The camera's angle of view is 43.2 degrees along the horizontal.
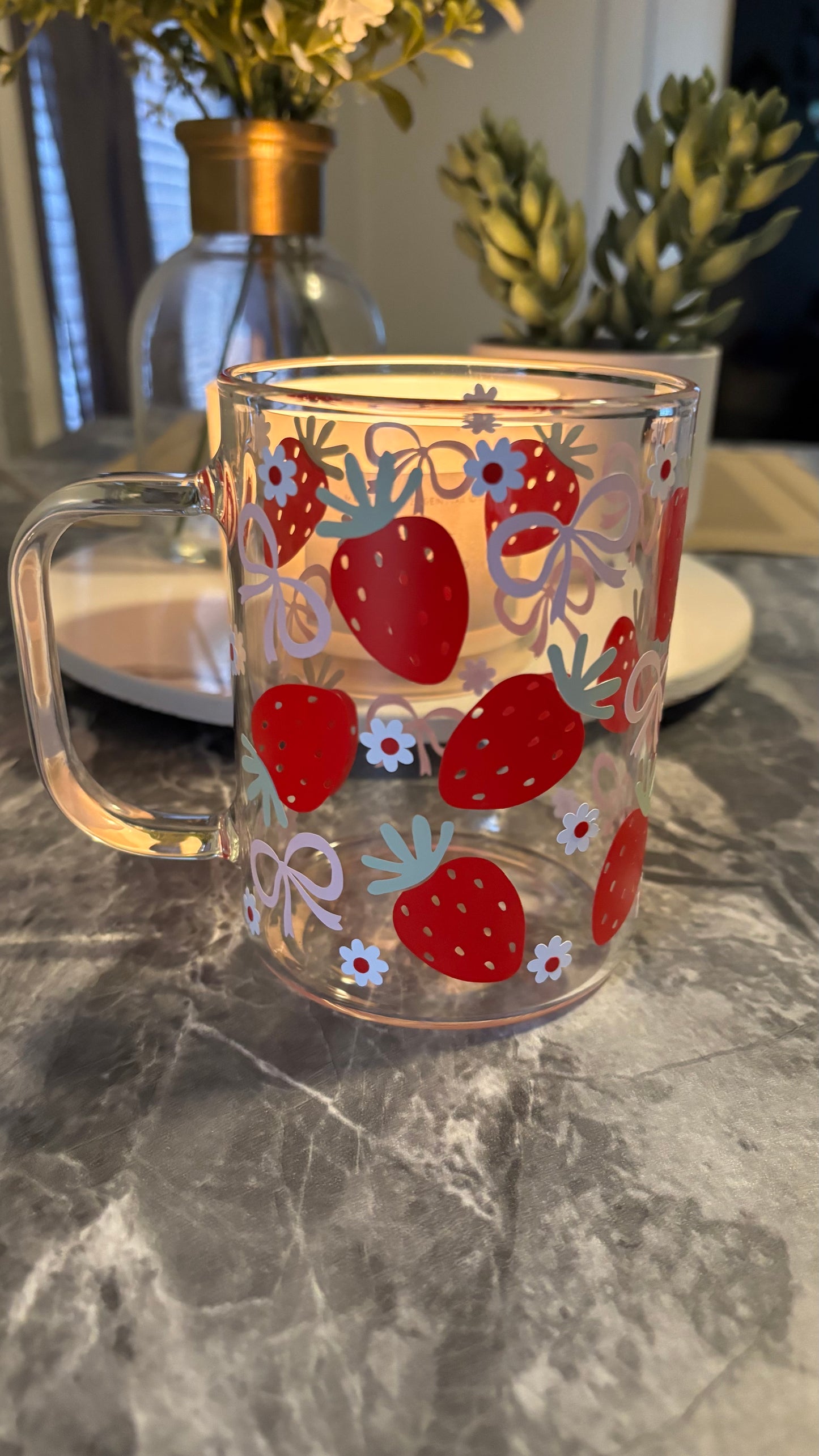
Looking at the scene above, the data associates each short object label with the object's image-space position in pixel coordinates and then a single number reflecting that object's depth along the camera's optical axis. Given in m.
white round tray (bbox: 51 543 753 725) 0.54
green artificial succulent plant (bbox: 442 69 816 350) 0.66
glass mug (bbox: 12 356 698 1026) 0.30
